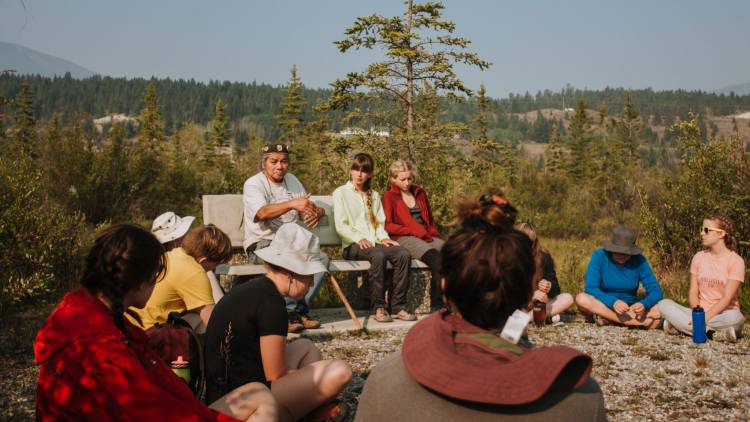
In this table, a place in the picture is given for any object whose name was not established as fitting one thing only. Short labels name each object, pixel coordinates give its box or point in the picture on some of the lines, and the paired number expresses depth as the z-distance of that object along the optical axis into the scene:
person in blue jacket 6.21
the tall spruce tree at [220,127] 68.50
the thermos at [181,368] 2.98
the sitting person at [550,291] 6.26
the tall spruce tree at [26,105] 49.14
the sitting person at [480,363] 1.58
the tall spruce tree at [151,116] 45.07
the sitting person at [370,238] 6.38
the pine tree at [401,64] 14.68
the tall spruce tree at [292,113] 46.47
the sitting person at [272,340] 3.03
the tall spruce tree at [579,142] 56.97
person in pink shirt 5.82
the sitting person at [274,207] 6.17
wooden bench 6.23
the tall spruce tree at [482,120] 43.61
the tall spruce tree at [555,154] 57.78
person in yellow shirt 3.82
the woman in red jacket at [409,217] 6.82
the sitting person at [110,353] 2.04
